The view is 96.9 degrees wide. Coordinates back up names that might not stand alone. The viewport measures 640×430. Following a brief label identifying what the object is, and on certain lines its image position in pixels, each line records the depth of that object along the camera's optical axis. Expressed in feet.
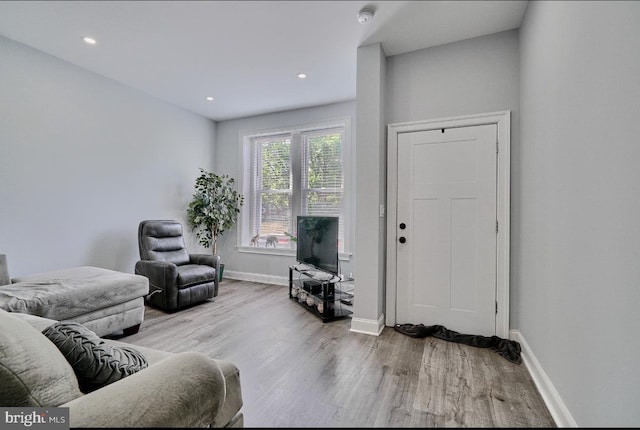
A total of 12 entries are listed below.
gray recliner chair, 9.69
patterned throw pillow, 2.84
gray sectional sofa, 1.89
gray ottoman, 6.03
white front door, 7.66
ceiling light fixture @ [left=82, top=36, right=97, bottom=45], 8.01
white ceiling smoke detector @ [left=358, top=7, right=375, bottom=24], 6.57
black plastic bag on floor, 6.75
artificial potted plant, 13.38
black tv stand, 9.07
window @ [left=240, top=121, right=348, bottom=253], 12.80
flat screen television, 9.48
